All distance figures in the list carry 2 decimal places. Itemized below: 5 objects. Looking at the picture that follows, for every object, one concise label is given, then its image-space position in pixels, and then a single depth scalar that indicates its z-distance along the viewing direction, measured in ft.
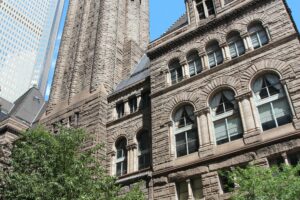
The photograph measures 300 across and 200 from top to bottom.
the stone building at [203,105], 52.75
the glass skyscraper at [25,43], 426.10
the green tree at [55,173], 48.52
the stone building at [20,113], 99.45
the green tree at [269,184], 33.64
